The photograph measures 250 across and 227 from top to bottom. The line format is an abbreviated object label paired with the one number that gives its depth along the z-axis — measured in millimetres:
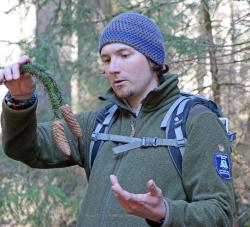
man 2490
